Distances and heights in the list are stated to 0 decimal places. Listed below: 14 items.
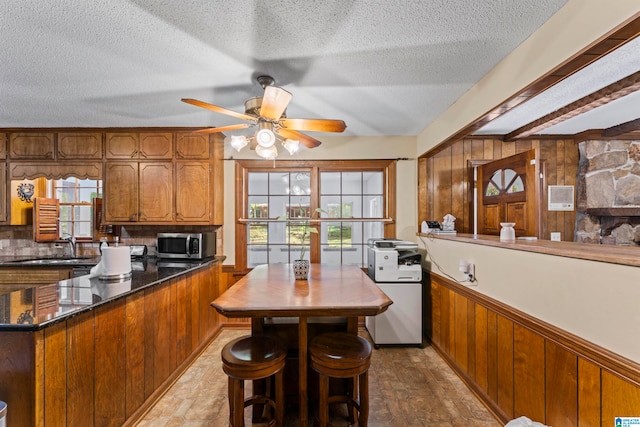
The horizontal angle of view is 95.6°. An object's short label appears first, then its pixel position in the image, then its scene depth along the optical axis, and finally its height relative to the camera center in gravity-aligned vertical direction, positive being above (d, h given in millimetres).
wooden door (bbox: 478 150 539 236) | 2854 +191
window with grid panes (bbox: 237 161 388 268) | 3838 +0
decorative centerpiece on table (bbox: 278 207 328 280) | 2238 -439
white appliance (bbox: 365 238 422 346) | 3094 -902
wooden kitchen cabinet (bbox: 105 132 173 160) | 3379 +771
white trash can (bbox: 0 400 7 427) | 1129 -791
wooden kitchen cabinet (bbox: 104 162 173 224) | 3383 +258
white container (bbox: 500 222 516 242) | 2139 -157
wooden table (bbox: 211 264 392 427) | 1557 -518
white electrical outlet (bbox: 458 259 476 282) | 2338 -475
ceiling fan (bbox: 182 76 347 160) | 1747 +616
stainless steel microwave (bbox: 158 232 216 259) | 3281 -382
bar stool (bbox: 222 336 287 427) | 1577 -854
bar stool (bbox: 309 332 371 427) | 1619 -855
